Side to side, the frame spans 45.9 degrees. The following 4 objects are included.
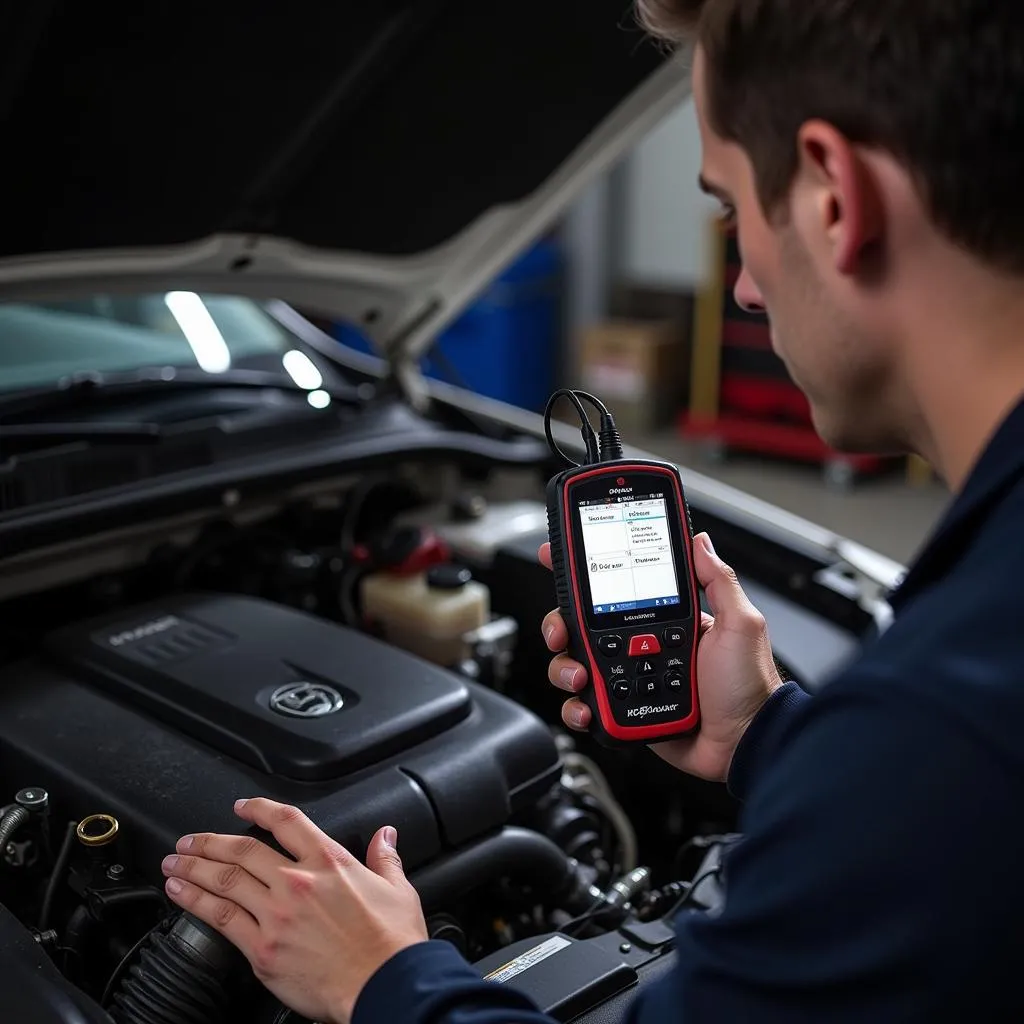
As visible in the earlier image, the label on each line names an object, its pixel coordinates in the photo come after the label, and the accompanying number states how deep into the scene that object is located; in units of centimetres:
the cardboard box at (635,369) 507
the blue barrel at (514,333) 508
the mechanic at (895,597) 62
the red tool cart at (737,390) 467
